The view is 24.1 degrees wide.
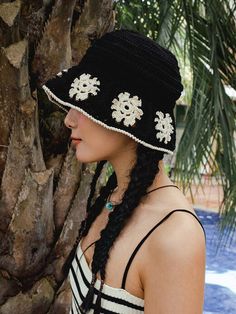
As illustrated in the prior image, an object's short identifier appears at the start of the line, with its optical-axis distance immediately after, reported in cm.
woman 109
